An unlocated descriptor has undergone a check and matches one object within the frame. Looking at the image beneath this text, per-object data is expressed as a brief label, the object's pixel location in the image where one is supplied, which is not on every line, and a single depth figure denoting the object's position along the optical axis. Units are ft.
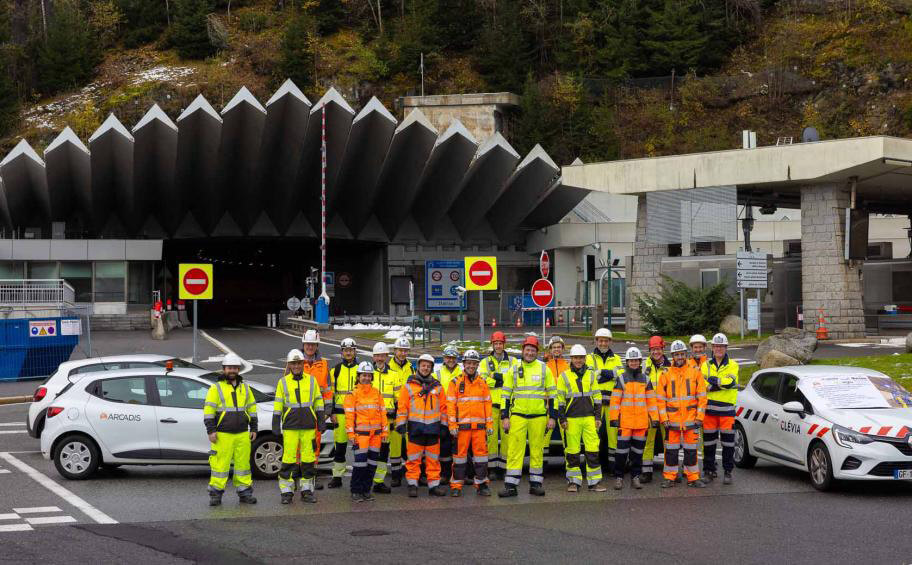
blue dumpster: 90.94
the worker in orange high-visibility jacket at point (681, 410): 42.80
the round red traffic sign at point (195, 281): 78.28
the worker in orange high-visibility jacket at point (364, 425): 40.16
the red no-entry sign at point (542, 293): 71.82
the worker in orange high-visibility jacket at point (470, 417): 41.09
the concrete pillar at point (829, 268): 114.11
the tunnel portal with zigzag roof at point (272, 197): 163.22
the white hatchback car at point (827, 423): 40.14
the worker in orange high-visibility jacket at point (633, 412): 42.80
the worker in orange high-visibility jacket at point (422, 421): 41.04
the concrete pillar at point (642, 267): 129.44
